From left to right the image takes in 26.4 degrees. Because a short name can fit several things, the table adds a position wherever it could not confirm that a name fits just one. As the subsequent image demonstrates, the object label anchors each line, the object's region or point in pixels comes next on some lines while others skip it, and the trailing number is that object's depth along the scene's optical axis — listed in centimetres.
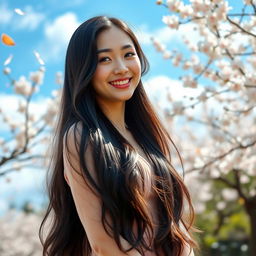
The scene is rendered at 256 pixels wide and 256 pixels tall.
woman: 169
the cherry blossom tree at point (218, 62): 379
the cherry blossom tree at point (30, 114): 657
